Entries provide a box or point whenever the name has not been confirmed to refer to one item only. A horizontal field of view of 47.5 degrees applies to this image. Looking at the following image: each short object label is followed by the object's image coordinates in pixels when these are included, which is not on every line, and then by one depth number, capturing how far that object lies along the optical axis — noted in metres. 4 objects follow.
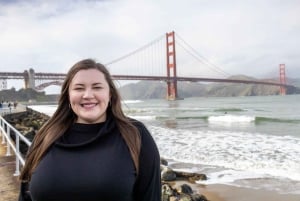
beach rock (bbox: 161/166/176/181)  5.49
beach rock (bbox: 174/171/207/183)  5.72
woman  1.00
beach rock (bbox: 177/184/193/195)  4.54
